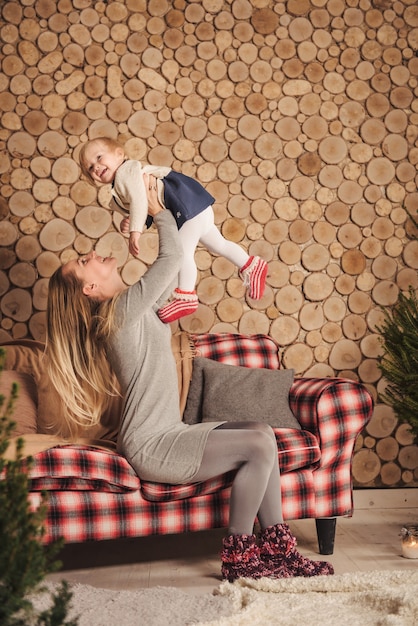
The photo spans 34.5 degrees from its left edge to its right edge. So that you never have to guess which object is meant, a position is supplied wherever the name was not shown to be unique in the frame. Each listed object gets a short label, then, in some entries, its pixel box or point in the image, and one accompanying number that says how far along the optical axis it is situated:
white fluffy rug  1.84
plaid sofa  2.23
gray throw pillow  2.71
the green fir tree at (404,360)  2.82
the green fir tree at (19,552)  1.00
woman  2.17
